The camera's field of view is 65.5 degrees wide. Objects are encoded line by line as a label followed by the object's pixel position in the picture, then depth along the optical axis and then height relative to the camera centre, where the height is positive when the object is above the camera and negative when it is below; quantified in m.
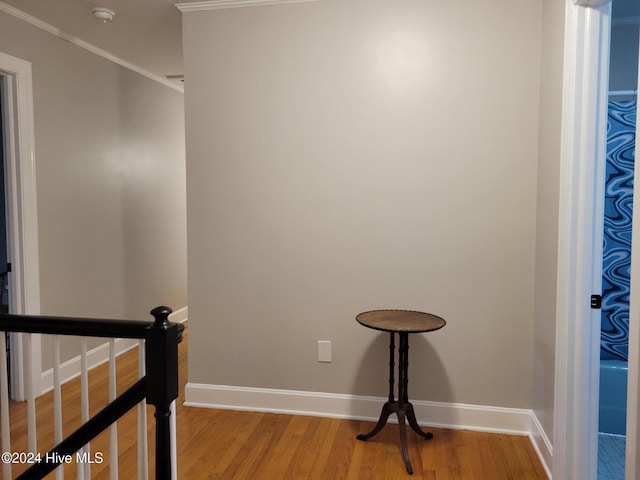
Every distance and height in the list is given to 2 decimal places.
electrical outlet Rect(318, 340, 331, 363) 2.96 -0.84
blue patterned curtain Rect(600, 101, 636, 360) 3.03 -0.13
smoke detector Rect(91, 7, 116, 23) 3.01 +1.20
